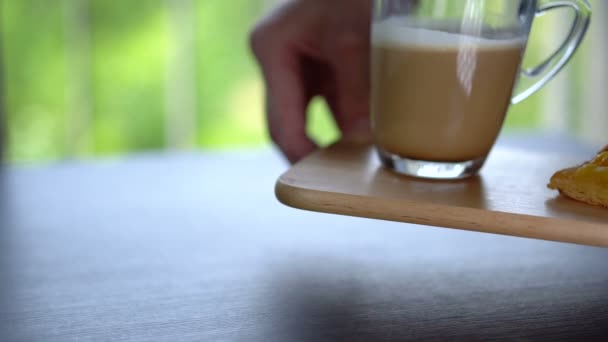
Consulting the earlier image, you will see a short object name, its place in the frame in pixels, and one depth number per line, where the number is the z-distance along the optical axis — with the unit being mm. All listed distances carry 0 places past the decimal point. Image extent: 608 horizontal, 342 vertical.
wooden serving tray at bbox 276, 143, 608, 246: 597
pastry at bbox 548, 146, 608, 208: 621
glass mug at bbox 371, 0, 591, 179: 658
